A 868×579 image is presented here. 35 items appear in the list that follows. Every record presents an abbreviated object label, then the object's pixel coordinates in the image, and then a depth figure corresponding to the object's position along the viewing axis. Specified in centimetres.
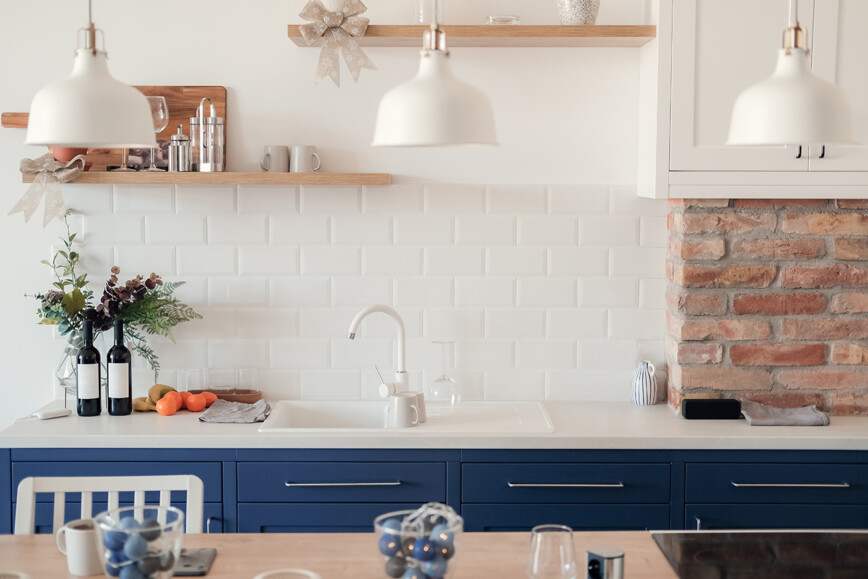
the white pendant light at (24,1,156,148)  160
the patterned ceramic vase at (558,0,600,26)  327
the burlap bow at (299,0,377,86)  328
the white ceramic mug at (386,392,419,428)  310
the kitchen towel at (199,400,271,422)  317
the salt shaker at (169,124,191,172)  336
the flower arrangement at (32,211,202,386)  329
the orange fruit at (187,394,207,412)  331
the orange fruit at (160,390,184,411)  329
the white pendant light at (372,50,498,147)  155
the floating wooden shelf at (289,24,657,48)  321
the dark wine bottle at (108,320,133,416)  325
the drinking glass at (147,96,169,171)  282
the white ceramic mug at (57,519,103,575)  183
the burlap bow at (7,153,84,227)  331
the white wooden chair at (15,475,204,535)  224
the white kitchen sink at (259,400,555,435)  312
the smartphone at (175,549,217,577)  189
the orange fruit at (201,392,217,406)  336
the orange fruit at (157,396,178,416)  326
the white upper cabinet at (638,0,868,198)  309
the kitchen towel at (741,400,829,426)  310
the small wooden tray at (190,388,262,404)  344
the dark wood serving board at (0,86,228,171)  345
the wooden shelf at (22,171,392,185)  327
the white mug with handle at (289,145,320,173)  341
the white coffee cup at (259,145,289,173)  341
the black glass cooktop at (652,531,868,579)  187
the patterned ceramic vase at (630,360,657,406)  343
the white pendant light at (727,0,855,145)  161
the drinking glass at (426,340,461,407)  338
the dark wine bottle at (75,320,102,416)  323
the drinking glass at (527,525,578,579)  166
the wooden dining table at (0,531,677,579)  190
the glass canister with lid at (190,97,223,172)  337
